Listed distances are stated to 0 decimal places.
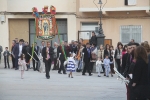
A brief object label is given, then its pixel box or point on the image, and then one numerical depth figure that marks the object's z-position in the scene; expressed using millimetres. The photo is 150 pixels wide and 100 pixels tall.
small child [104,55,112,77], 22156
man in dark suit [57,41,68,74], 23353
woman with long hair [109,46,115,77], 22872
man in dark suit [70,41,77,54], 25625
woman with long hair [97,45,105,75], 23266
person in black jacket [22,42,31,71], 25969
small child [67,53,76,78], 21016
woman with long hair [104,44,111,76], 23120
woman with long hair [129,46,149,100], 9305
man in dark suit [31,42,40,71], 25609
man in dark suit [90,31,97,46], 25952
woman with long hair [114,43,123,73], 23062
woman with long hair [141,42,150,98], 10478
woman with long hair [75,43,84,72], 24277
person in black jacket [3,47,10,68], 27064
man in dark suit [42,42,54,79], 20203
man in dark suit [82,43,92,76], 22984
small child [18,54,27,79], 20609
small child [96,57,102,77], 22469
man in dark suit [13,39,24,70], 26516
